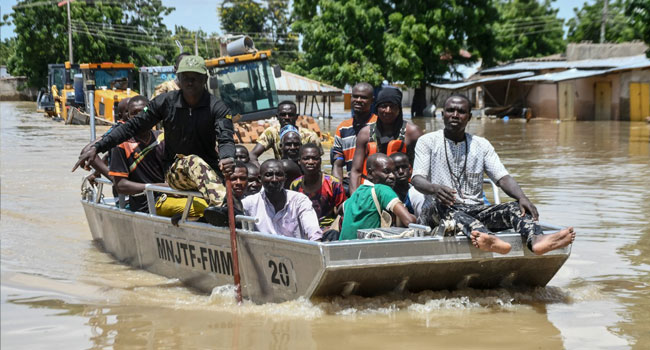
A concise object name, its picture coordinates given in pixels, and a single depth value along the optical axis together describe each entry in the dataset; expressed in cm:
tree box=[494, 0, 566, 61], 5525
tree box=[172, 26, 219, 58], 6412
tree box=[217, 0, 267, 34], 6750
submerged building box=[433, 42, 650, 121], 3403
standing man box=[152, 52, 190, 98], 1073
